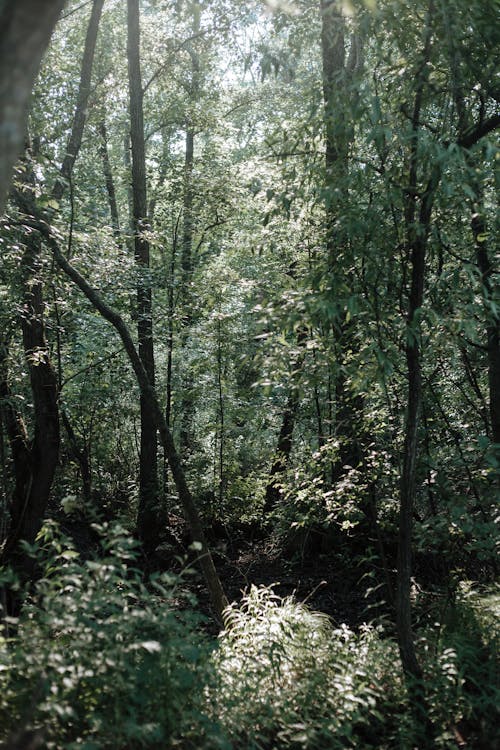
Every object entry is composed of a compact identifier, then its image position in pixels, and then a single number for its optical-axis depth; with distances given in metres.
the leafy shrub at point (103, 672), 2.49
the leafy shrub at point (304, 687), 3.13
